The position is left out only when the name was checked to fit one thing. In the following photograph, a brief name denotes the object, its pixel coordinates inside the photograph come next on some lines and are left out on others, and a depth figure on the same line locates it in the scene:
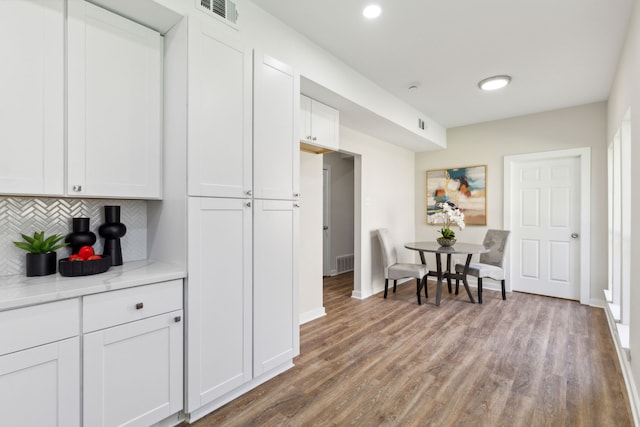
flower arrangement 4.16
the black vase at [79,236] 1.76
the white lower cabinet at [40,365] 1.22
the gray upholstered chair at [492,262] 4.09
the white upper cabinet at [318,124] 2.89
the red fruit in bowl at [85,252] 1.65
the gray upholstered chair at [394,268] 4.08
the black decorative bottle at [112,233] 1.86
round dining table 3.89
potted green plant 1.59
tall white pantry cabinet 1.78
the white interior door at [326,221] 5.91
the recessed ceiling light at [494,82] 3.31
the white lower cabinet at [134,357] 1.43
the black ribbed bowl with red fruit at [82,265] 1.58
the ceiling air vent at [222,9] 1.92
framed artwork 4.91
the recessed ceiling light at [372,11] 2.23
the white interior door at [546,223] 4.21
